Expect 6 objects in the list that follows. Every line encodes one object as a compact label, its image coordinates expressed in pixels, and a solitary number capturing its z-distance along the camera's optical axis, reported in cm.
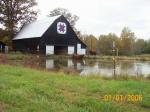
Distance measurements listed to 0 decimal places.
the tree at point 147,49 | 7647
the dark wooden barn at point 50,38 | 4803
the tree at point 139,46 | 8094
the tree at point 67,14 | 7331
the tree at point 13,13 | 5253
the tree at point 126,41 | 7869
